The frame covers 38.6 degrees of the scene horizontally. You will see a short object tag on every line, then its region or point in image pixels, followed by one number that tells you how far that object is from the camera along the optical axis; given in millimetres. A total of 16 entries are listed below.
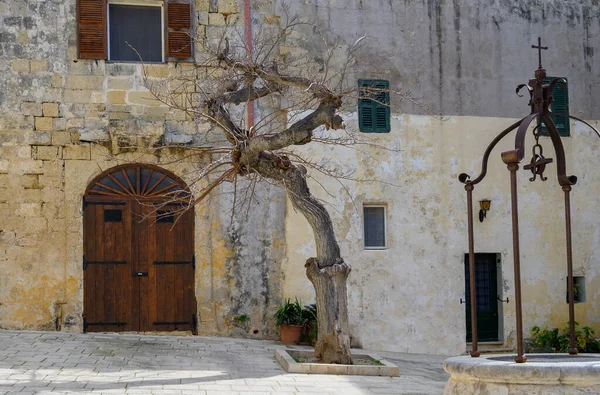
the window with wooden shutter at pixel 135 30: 12961
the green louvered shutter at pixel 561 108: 14531
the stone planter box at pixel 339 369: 10000
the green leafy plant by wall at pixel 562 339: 13914
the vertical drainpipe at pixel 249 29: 13445
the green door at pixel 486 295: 14250
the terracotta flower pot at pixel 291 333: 12891
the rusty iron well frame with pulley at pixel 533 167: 6297
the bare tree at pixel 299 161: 10289
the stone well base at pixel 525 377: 5637
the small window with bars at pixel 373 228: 13859
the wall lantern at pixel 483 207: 13984
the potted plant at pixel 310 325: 12883
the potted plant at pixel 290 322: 12906
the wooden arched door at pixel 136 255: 12852
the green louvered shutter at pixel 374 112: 13820
